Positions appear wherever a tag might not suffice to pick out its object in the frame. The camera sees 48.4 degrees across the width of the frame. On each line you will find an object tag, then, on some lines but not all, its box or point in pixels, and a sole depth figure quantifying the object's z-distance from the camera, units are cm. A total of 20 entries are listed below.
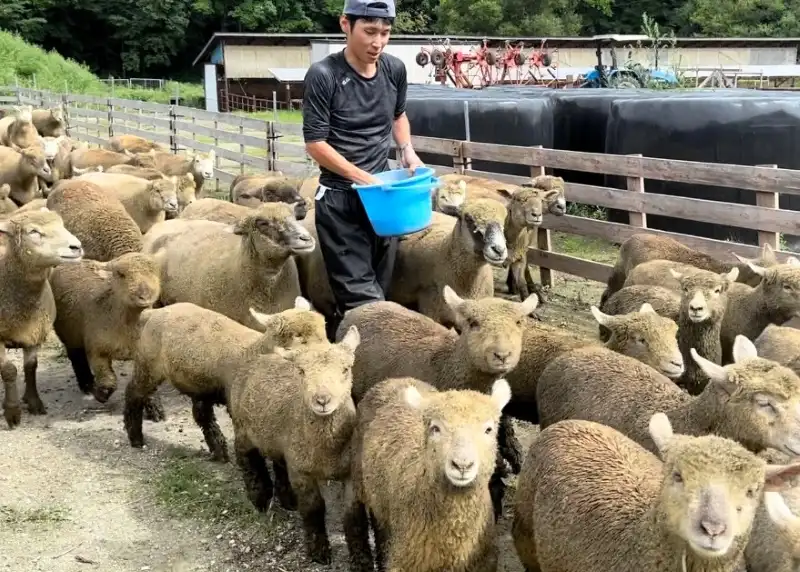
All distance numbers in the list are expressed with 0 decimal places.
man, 589
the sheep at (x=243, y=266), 732
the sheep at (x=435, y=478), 385
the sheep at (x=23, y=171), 1380
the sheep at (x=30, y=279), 723
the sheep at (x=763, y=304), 687
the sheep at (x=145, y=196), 1109
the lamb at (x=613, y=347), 581
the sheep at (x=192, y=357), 625
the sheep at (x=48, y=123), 2061
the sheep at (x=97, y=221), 909
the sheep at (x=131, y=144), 1798
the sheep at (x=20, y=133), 1698
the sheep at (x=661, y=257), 793
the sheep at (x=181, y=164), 1505
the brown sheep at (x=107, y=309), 721
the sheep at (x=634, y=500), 312
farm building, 4350
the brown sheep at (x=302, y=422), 483
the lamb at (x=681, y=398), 423
